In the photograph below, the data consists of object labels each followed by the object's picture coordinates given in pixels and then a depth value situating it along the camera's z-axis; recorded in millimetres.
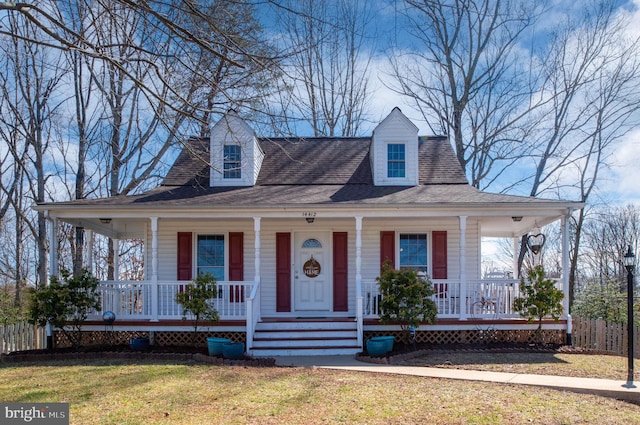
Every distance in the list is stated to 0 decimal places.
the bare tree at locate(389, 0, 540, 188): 23406
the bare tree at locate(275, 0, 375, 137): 22844
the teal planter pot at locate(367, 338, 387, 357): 10688
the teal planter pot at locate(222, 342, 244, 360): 10430
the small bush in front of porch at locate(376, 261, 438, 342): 11180
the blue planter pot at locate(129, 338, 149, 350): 11453
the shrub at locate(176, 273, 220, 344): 11156
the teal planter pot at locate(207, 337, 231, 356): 10516
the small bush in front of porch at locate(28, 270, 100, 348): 11148
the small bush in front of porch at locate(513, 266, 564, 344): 11406
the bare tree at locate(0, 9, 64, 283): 17938
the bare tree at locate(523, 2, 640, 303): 22594
